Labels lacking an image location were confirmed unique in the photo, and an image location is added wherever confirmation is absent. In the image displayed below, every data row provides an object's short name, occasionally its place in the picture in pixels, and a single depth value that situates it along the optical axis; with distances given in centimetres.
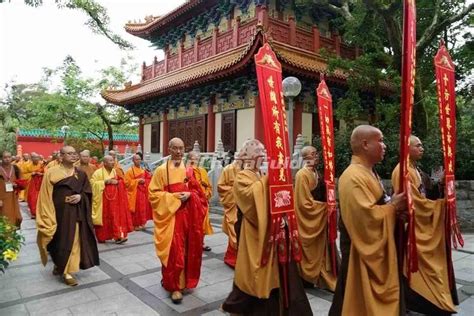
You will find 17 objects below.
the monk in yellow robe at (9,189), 622
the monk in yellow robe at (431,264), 339
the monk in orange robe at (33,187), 1057
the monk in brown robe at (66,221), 452
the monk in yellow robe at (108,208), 702
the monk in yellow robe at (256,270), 294
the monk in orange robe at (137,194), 846
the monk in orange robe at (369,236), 245
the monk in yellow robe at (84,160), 809
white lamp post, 707
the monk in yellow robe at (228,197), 542
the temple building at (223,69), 1199
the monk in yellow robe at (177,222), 404
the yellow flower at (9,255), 303
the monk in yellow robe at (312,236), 422
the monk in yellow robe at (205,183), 606
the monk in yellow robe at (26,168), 1153
